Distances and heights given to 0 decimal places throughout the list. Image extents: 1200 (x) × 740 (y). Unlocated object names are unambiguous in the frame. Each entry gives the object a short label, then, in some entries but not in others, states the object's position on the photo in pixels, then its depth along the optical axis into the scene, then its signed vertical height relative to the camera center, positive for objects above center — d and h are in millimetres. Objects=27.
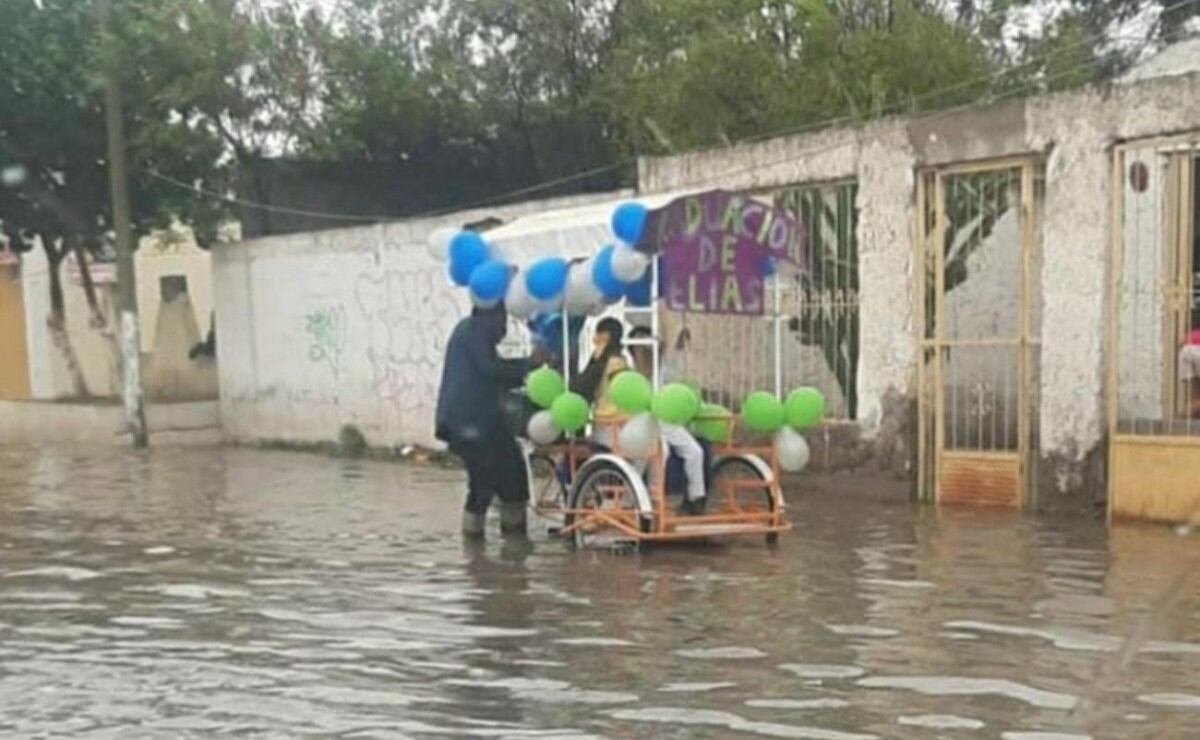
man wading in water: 11664 -813
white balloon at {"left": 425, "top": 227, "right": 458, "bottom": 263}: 12102 +295
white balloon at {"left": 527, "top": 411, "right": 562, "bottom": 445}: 11555 -997
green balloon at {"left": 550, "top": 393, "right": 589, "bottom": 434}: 11180 -851
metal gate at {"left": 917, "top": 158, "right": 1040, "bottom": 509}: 13391 -504
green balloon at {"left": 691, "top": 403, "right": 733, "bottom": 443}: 11477 -1003
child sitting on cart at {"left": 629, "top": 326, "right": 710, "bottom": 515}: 11234 -1227
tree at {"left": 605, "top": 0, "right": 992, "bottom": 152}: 19797 +2439
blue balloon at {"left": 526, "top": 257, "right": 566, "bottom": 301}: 11234 +22
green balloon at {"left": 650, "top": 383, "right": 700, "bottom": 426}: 10688 -793
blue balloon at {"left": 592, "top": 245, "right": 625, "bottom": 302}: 10969 +18
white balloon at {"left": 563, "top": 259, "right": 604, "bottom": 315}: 11234 -52
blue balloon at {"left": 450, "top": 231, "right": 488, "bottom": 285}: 11867 +205
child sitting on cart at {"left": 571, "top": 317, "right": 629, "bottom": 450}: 11492 -651
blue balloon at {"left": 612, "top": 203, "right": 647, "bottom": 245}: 10688 +360
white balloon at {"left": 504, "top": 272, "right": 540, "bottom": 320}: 11430 -115
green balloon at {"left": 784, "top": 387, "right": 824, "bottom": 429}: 11383 -884
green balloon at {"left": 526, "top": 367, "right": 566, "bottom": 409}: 11586 -715
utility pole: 23469 +516
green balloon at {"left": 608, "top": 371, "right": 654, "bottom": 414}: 10750 -720
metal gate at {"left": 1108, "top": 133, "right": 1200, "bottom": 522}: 12297 -505
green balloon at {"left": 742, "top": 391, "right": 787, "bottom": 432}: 11383 -919
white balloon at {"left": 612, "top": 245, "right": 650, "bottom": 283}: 10820 +100
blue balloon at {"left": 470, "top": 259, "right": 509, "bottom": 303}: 11500 +3
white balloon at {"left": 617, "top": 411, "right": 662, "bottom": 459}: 10766 -992
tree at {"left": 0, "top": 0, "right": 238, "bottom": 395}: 24500 +2334
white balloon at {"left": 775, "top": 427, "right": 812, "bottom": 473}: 11445 -1171
